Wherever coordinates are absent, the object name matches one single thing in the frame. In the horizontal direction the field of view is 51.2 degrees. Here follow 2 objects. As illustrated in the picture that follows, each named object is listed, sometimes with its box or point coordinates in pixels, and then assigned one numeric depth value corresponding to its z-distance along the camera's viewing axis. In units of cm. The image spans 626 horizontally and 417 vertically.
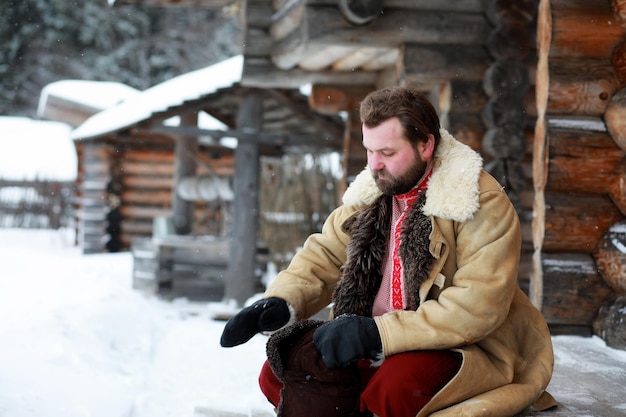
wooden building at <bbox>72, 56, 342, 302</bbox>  857
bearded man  204
